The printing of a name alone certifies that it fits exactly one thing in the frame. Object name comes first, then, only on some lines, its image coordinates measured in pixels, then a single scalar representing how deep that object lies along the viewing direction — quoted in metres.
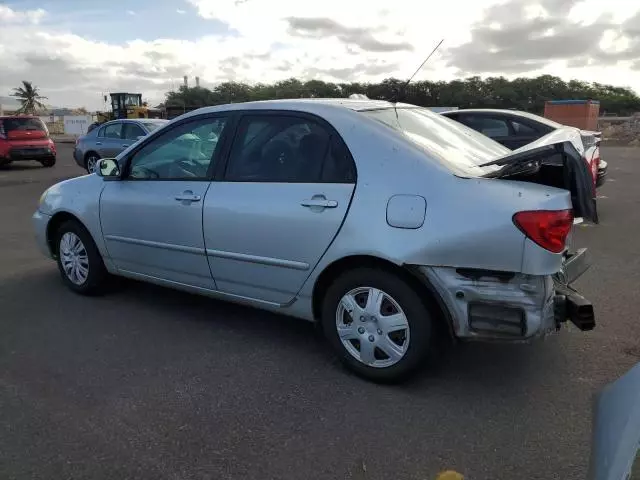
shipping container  24.44
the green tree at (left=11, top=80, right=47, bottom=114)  80.62
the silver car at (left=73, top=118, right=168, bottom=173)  13.59
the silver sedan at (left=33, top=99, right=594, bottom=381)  2.97
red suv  17.95
